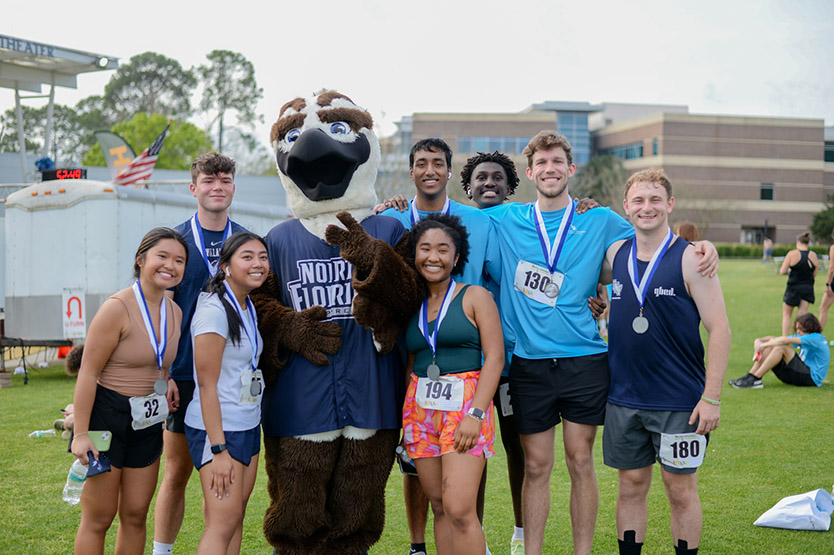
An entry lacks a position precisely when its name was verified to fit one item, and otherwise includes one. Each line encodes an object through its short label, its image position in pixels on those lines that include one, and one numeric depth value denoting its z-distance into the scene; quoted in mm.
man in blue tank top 3311
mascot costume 3232
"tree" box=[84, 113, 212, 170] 34656
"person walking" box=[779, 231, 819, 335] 12469
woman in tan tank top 3033
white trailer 9383
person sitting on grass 8898
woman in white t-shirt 2984
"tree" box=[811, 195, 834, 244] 47625
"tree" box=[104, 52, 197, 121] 44656
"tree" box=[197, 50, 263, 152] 44781
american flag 14844
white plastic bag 4285
